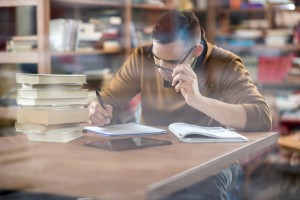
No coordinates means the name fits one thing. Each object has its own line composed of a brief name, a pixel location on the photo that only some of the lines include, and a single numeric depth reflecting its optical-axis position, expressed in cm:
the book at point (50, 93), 220
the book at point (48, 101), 220
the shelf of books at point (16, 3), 238
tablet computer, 203
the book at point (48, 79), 220
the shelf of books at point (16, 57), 242
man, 229
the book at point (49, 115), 217
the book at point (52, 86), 221
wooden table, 164
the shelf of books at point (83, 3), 245
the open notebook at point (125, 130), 227
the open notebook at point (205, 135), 215
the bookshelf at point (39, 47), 239
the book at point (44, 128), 217
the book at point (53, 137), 217
